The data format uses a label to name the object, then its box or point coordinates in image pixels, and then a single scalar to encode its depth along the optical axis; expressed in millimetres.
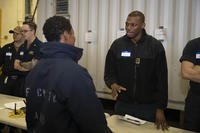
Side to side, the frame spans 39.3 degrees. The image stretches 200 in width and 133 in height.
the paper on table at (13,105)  2811
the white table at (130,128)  2144
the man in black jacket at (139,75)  2662
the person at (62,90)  1379
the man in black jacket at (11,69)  4000
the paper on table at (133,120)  2317
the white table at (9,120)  2297
